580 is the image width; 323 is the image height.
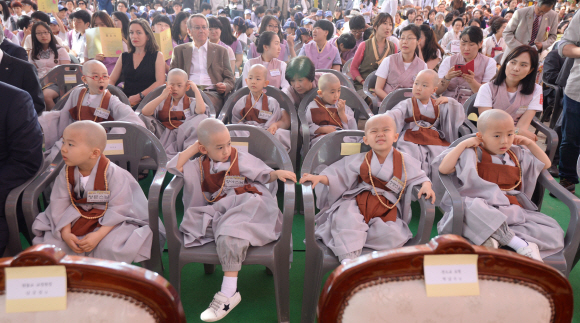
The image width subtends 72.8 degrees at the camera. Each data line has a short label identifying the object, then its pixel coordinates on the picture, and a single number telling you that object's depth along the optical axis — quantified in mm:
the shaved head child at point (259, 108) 3176
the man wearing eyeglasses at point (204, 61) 4152
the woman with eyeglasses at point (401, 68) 3783
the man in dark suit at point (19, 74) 2805
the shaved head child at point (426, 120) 2867
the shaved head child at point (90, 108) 2805
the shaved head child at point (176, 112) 3023
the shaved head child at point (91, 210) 1828
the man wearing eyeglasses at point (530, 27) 4770
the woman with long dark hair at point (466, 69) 3627
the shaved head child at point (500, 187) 1890
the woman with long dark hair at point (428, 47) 4465
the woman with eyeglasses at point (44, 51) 4227
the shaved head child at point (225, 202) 1803
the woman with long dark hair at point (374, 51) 4363
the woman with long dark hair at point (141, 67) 3852
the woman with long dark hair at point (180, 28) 5932
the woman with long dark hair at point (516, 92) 2764
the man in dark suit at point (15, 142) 1923
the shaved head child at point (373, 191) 1918
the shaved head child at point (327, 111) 3088
